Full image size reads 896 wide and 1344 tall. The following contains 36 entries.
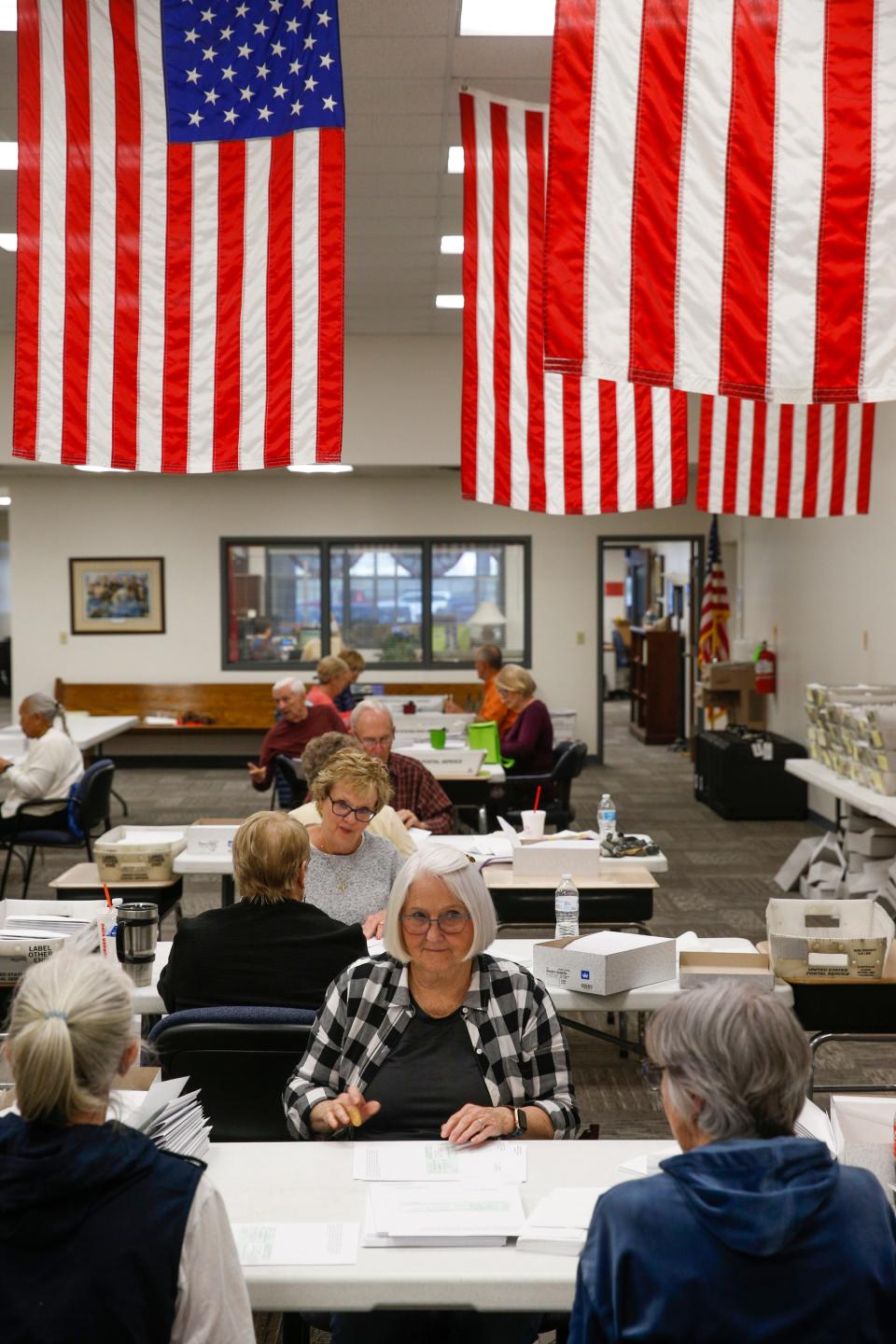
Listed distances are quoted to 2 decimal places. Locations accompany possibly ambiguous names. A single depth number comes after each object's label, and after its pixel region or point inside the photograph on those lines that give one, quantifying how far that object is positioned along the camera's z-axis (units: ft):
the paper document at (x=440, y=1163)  7.99
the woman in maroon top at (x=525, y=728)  27.50
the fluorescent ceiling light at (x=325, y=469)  40.47
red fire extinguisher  40.93
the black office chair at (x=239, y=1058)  9.52
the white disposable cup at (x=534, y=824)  18.92
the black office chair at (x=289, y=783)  24.18
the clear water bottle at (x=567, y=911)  13.23
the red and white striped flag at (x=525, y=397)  17.46
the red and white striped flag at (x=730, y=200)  11.72
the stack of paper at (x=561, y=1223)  7.20
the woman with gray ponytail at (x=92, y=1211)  5.66
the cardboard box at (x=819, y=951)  12.08
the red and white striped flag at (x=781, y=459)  24.48
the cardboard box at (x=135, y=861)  17.19
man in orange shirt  31.27
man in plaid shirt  19.99
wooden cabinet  54.65
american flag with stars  13.46
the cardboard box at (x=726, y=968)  11.81
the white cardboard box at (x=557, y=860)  16.70
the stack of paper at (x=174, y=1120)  7.70
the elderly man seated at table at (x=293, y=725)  26.43
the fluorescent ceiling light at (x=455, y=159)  22.52
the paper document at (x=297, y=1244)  7.05
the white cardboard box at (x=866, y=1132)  7.89
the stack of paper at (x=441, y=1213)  7.21
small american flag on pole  46.83
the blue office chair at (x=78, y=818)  25.84
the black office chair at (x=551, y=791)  26.63
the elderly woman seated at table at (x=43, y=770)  26.32
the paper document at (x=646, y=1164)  8.20
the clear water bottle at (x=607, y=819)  18.33
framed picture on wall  47.88
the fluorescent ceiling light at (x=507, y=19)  17.20
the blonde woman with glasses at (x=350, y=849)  14.15
